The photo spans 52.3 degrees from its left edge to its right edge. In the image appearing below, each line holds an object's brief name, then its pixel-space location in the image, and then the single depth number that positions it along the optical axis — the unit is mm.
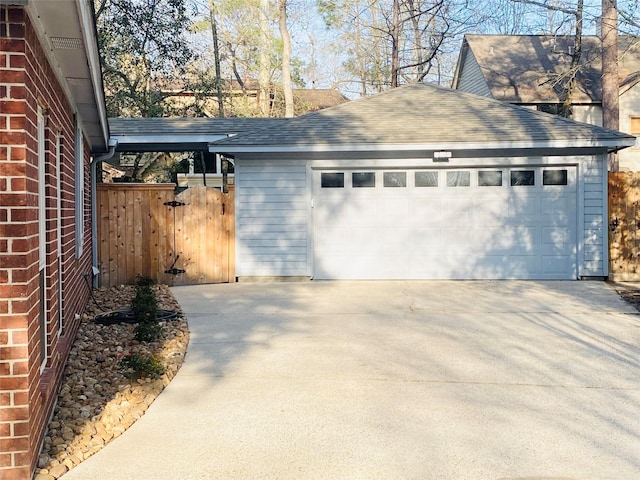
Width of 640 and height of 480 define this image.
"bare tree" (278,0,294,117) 27031
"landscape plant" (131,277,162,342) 7176
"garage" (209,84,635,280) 12469
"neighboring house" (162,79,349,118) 24703
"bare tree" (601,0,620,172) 17234
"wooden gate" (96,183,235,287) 12258
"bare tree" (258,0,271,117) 30219
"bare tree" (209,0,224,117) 25584
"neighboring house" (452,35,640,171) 22812
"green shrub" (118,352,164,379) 5602
